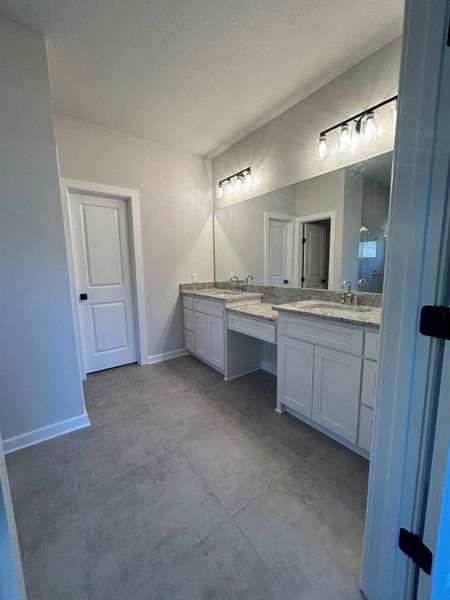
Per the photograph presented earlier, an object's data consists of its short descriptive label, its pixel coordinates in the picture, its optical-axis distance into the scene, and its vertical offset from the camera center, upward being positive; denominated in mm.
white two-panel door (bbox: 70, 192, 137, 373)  2730 -127
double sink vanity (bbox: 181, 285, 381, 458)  1535 -632
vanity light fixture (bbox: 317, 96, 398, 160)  1714 +991
